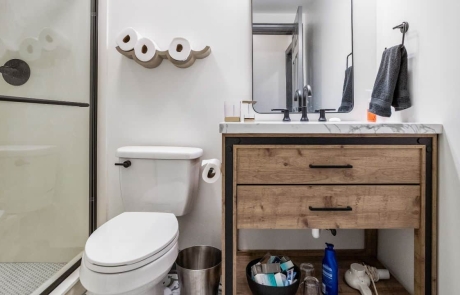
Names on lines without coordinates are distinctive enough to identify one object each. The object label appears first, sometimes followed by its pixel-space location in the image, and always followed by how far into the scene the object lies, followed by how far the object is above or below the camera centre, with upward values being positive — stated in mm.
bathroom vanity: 1022 -138
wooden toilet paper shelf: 1462 +525
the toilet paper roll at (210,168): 1236 -107
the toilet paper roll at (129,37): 1422 +607
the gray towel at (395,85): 1225 +297
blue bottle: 1191 -606
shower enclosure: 1189 +41
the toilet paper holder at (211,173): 1300 -135
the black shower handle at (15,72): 1168 +357
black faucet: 1456 +269
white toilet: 902 -361
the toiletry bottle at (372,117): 1470 +171
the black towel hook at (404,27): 1238 +586
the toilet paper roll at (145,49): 1405 +543
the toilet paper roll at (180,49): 1410 +544
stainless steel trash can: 1295 -682
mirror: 1535 +561
